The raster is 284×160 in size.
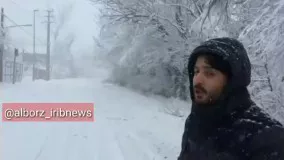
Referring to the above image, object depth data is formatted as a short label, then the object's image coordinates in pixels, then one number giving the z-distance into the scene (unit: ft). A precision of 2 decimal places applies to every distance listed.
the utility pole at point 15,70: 76.65
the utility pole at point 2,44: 76.73
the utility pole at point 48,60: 141.39
